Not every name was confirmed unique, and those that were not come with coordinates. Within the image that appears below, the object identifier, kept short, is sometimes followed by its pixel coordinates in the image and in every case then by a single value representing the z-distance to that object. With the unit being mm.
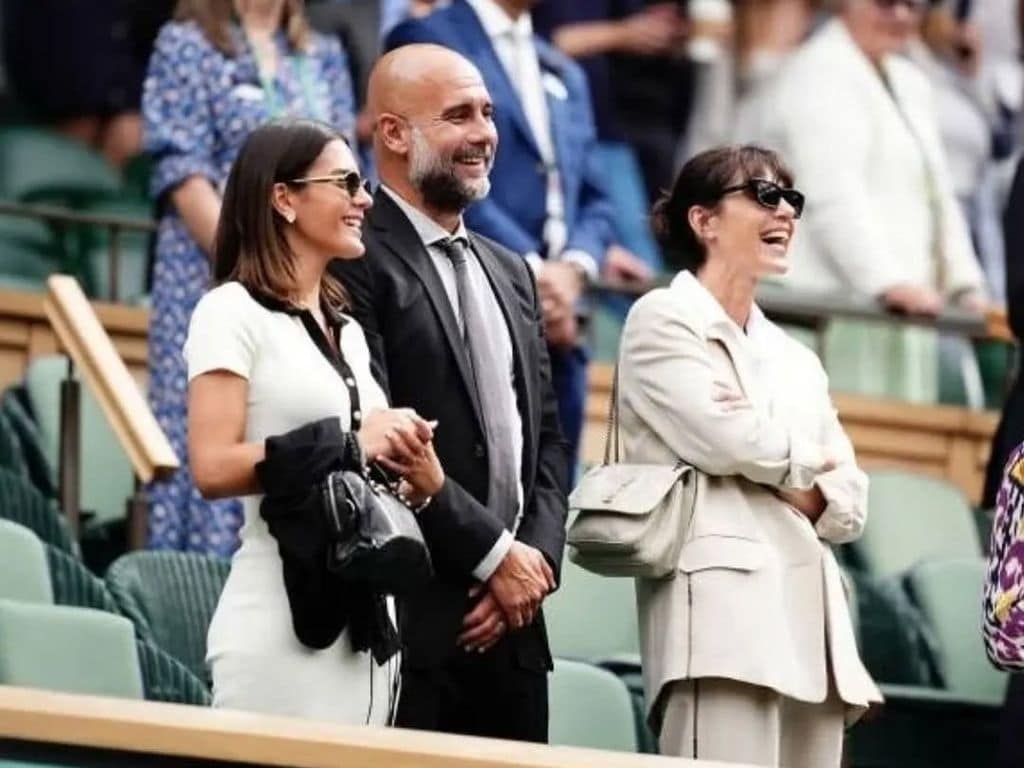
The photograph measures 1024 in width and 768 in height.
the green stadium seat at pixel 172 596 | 17031
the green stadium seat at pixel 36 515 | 18594
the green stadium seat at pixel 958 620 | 20375
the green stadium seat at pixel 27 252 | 22812
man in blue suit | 18953
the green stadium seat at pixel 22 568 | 16156
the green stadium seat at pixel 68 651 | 14953
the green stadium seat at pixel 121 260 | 22672
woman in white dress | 13891
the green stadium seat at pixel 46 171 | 23547
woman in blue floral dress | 18781
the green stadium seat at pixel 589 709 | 16984
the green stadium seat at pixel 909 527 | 21953
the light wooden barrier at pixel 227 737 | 12547
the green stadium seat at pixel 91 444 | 20266
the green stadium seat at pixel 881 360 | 22891
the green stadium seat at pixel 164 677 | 16281
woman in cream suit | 15102
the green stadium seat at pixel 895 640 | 20391
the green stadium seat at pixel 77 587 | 17078
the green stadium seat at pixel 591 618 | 18844
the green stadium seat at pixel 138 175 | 23812
